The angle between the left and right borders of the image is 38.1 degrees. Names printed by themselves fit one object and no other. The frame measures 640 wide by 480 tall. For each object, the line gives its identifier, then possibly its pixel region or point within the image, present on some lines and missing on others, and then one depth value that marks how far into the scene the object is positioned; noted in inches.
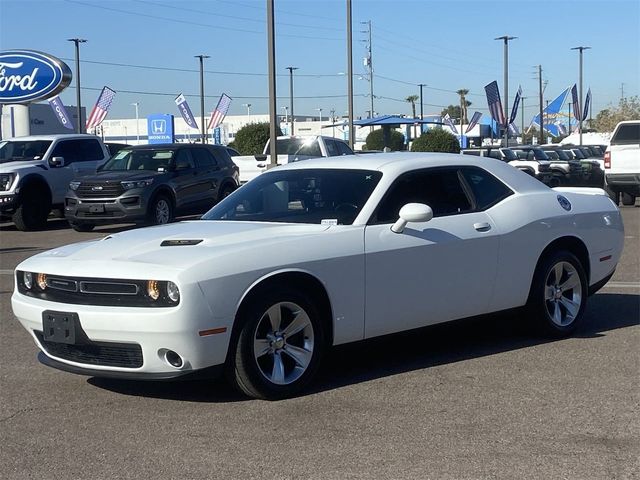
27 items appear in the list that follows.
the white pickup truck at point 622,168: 812.0
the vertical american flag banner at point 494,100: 1492.4
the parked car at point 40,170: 713.6
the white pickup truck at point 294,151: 879.7
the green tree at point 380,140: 1964.6
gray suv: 677.9
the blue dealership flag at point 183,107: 1754.4
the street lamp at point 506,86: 1653.3
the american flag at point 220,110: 1737.2
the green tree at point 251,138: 1611.7
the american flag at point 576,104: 2172.7
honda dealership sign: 1979.6
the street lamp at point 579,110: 2203.5
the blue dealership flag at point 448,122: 1850.0
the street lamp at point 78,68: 1806.1
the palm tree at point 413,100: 4212.6
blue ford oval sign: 1046.4
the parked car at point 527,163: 1037.8
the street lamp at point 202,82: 2115.2
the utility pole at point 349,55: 1196.5
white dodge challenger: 208.5
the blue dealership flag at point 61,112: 1614.2
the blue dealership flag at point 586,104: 2379.6
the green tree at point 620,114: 2394.3
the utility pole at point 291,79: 2903.5
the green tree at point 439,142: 1514.5
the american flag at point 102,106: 1558.8
